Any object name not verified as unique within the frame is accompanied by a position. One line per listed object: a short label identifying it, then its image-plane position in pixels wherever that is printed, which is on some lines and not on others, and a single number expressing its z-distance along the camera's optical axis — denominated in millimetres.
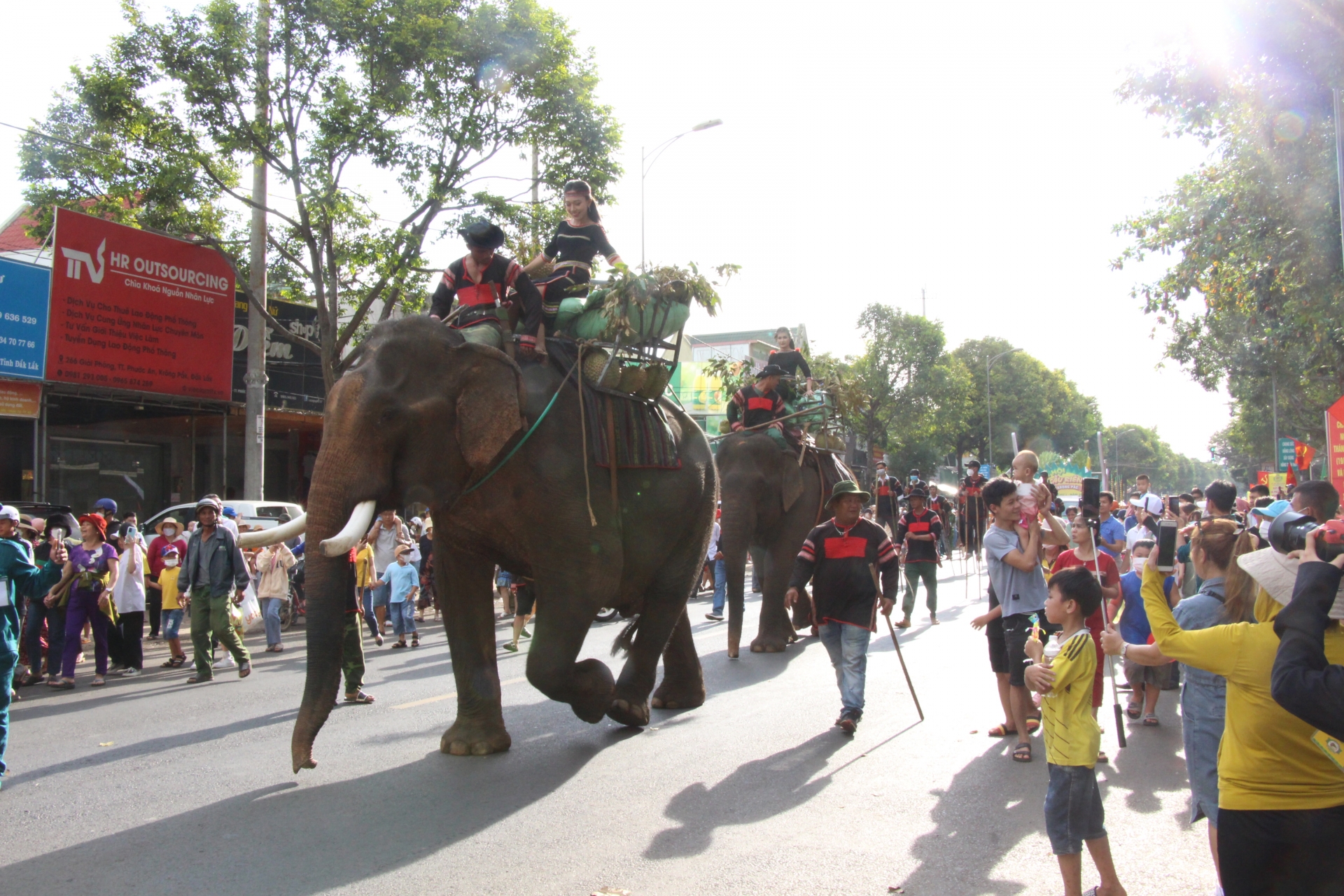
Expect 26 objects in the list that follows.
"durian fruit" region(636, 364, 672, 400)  6782
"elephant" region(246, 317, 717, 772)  5211
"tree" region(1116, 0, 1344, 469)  12984
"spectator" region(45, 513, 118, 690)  10375
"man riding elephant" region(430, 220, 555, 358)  6309
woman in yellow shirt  2908
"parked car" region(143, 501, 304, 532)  16531
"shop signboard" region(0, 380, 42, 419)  16953
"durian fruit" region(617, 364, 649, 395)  6613
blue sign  16781
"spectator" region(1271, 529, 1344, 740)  2660
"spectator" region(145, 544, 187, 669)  11586
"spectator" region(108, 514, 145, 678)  11008
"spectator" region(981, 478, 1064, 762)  6750
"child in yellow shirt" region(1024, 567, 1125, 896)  4059
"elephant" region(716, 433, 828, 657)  10352
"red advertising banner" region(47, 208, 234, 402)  17766
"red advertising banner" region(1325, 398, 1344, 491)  13711
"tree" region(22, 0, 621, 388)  16406
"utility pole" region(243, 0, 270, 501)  17391
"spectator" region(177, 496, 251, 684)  10305
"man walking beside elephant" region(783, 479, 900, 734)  7203
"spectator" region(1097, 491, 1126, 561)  10062
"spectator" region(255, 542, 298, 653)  12609
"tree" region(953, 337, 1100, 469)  80562
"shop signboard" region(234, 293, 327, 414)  21969
